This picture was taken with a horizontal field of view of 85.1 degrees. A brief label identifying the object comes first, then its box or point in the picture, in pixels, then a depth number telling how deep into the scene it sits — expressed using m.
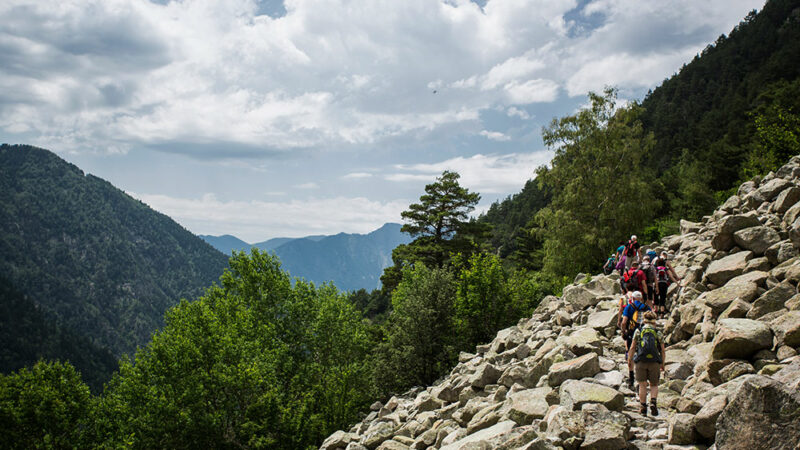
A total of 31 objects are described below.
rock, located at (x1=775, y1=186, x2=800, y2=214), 16.12
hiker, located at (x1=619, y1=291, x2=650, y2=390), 11.50
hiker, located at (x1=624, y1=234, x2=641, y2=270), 20.00
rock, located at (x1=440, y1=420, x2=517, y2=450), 9.95
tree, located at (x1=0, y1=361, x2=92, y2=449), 26.05
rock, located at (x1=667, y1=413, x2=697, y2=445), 7.71
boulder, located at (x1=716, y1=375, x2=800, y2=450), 6.42
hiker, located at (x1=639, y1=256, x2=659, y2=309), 16.83
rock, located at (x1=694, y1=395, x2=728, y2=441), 7.49
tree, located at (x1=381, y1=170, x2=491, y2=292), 42.41
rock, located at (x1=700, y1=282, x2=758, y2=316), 12.30
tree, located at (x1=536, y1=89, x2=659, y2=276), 35.59
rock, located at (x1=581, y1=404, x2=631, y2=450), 8.06
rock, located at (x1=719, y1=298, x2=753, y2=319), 11.45
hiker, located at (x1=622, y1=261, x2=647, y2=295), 16.27
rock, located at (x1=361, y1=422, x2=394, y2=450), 15.02
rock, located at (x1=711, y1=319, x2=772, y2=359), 9.52
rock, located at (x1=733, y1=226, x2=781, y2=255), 14.52
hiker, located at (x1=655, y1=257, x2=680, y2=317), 16.55
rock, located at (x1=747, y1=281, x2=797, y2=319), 11.13
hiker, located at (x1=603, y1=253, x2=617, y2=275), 25.40
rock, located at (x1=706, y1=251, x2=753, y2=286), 14.19
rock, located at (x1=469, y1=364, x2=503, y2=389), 16.00
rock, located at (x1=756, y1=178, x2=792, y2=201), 18.72
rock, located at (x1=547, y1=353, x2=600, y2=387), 12.35
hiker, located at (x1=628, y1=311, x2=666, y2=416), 9.49
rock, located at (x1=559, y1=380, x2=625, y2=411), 9.89
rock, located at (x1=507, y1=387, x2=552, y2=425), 10.77
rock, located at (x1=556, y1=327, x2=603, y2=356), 14.20
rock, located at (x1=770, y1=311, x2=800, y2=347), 9.29
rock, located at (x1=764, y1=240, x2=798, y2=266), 13.23
